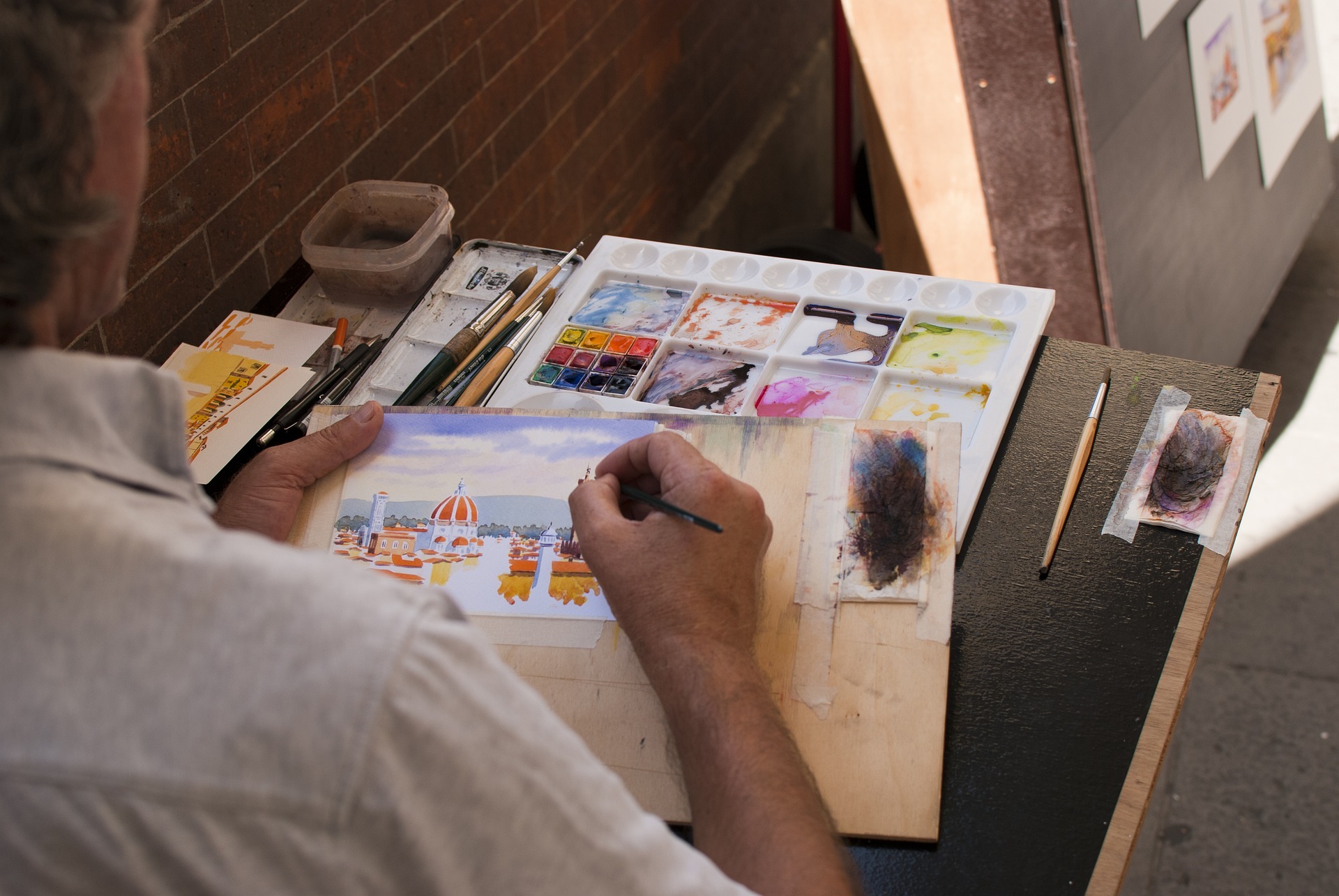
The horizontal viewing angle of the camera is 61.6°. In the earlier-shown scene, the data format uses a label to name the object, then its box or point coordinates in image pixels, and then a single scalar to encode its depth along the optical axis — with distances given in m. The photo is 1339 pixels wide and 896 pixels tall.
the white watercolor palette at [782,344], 1.31
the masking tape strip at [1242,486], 1.11
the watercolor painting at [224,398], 1.29
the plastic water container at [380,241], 1.49
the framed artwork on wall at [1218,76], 2.47
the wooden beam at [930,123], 2.21
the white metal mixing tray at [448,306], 1.40
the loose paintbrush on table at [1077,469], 1.12
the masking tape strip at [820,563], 1.01
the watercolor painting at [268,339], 1.42
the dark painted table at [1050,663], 0.92
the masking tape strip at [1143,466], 1.15
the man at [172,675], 0.51
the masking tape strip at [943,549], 1.03
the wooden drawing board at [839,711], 0.94
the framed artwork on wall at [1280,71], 2.73
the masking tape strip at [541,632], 1.05
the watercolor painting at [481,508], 1.09
